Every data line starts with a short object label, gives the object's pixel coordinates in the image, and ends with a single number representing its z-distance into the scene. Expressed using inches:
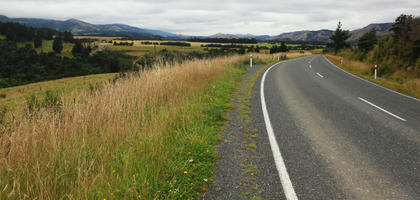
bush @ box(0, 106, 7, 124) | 167.8
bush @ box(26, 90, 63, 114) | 184.3
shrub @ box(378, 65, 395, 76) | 691.8
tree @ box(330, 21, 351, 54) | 2363.4
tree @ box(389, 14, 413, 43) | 690.3
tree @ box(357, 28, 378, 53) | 1462.0
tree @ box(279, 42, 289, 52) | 2637.8
